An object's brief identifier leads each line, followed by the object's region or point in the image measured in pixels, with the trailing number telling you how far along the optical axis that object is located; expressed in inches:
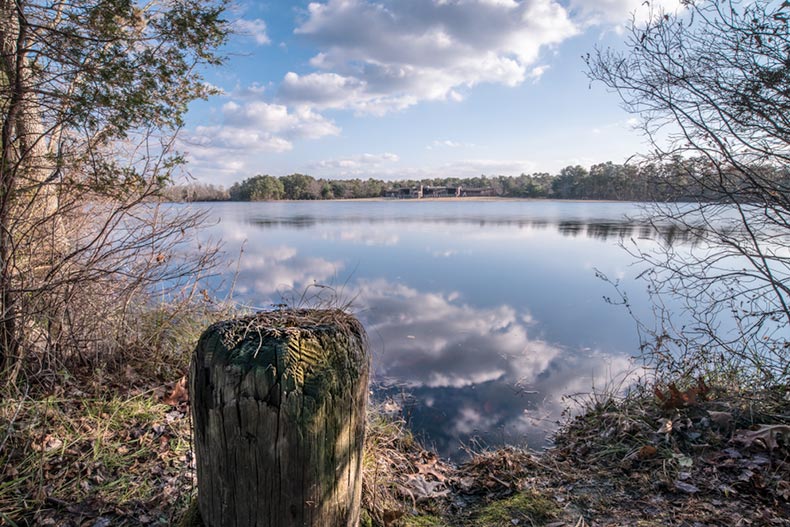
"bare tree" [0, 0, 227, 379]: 128.0
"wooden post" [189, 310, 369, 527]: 61.4
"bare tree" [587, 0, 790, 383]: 163.3
